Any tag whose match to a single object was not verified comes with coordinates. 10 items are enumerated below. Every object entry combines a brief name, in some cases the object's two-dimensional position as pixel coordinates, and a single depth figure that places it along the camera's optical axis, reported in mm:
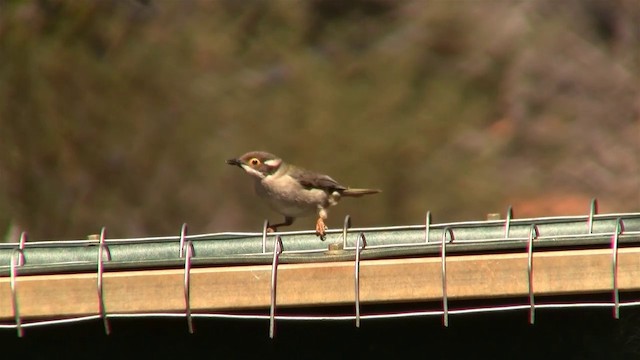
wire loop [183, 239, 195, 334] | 6109
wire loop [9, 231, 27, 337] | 6230
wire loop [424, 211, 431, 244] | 7583
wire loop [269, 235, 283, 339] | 6031
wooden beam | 6016
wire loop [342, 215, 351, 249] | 7492
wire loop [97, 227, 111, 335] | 6180
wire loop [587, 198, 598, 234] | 7620
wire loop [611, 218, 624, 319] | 5914
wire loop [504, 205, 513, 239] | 7507
